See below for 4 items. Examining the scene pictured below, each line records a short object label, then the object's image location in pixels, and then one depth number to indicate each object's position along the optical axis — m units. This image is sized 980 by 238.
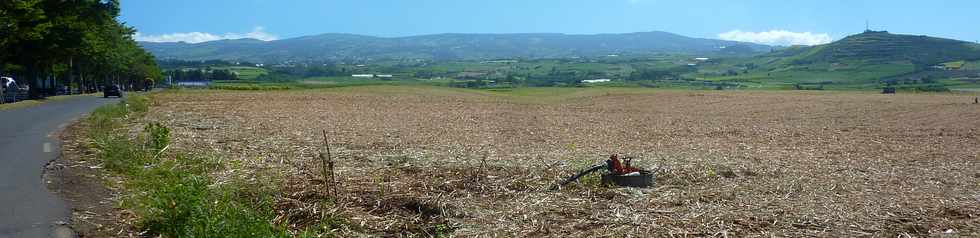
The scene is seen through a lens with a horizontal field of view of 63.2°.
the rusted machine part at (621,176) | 11.13
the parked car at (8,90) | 43.06
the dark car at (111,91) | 57.60
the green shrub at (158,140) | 14.98
